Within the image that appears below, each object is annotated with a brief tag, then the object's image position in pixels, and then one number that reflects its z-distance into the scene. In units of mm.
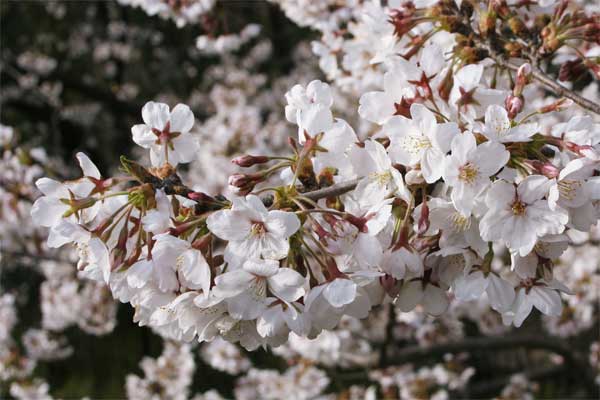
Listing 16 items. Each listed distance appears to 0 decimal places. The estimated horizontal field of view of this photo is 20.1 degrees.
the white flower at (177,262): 639
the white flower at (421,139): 642
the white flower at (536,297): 670
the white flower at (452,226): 652
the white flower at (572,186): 632
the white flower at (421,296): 675
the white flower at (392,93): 682
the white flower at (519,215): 640
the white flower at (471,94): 682
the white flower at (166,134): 689
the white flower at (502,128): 639
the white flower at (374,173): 658
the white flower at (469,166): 635
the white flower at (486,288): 662
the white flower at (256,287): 635
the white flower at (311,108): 670
